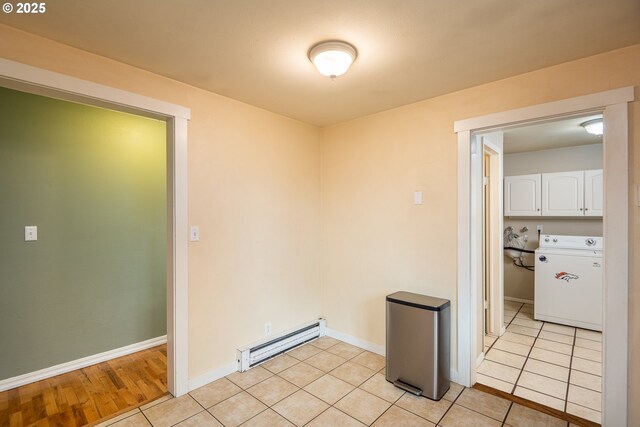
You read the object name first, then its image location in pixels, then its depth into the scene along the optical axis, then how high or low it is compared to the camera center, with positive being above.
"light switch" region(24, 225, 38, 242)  2.47 -0.16
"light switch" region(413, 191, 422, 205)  2.74 +0.13
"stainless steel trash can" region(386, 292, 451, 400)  2.28 -1.04
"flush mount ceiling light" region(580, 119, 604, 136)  3.19 +0.93
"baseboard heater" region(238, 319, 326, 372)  2.70 -1.31
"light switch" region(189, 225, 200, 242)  2.40 -0.17
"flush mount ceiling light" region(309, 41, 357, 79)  1.81 +0.96
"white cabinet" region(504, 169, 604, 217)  4.07 +0.25
